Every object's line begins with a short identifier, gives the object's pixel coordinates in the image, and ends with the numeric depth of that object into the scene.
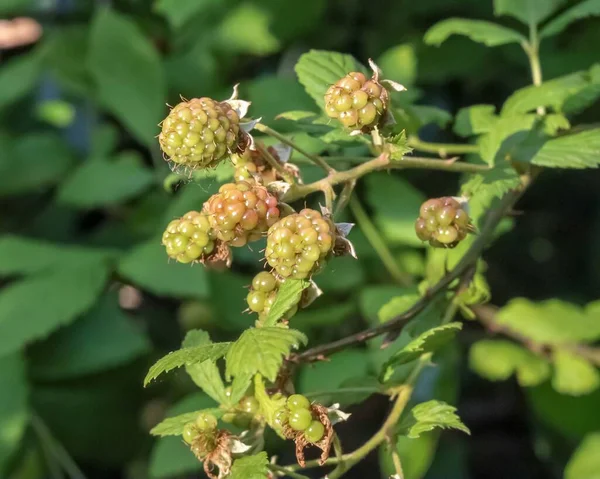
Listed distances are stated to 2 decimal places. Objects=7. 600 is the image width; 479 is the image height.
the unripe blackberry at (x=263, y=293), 0.41
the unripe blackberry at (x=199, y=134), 0.40
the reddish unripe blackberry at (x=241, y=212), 0.40
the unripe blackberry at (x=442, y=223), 0.42
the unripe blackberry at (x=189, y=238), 0.40
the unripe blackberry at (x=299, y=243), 0.39
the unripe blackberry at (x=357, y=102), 0.41
